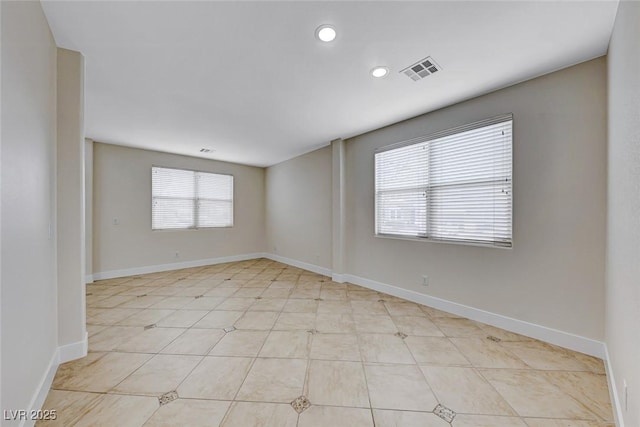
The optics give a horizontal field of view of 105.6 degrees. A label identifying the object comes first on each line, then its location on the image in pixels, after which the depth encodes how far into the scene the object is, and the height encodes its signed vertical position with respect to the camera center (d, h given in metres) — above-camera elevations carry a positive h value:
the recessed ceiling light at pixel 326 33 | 1.72 +1.31
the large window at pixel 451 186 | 2.57 +0.34
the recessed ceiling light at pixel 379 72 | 2.21 +1.31
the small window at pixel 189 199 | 5.14 +0.31
